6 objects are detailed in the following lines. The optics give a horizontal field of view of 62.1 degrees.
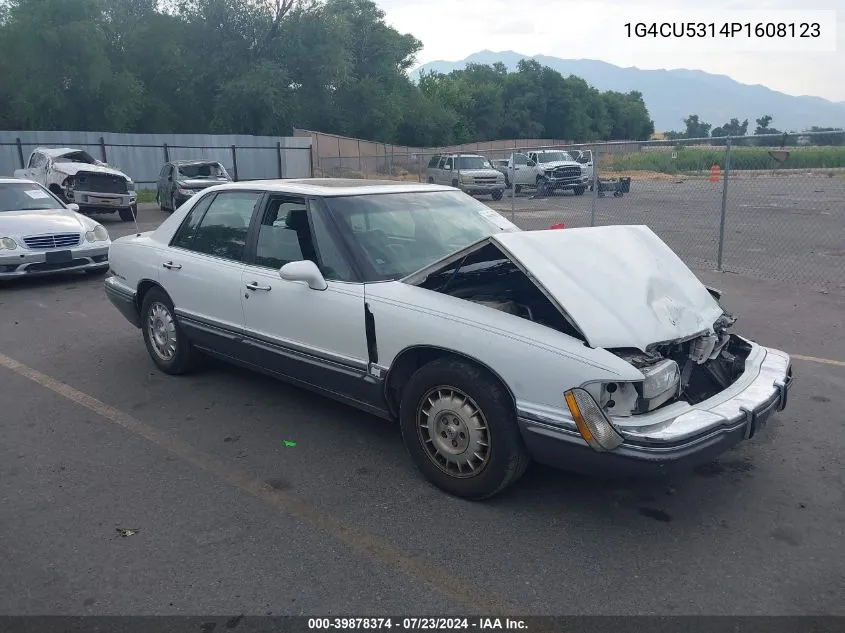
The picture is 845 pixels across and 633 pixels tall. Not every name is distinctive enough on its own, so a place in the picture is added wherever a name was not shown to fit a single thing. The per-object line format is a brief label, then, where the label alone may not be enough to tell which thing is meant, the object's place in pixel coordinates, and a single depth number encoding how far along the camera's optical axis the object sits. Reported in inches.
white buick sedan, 125.8
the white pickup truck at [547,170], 584.1
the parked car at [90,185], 676.1
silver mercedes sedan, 359.3
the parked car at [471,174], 898.1
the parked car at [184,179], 756.6
